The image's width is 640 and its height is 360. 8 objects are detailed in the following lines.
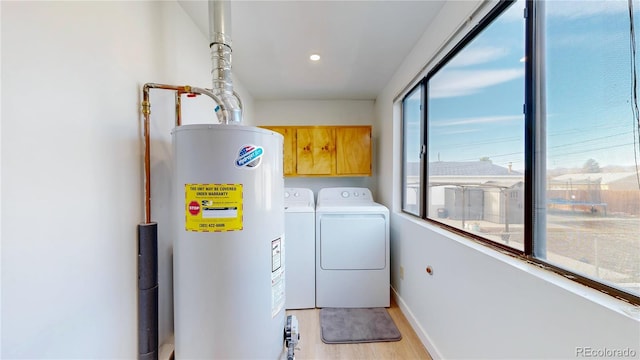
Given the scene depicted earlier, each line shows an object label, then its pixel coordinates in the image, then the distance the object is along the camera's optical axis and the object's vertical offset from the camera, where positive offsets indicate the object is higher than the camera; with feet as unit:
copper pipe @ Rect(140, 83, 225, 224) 3.67 +0.48
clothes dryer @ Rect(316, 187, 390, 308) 7.70 -2.71
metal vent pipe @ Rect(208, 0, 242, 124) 4.06 +2.12
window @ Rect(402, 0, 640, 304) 2.28 +0.51
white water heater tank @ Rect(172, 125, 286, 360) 3.30 -0.87
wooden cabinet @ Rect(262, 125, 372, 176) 10.04 +1.21
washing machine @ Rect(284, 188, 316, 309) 7.72 -2.59
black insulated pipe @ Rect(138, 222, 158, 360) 3.62 -1.65
